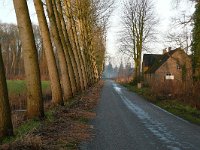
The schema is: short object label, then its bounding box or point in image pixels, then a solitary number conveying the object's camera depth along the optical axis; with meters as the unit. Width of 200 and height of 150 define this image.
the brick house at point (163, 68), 71.31
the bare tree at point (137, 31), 51.50
